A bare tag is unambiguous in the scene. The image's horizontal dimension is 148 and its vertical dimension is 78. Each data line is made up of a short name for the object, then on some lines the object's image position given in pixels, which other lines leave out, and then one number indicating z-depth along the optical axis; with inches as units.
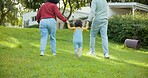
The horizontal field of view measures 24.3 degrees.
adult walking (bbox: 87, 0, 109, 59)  379.6
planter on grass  671.8
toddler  356.5
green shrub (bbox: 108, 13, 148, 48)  804.6
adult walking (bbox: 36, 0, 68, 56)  347.9
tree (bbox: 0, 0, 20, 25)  1600.6
